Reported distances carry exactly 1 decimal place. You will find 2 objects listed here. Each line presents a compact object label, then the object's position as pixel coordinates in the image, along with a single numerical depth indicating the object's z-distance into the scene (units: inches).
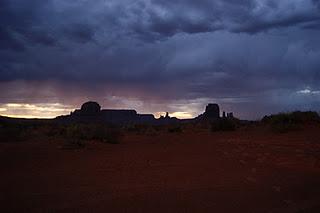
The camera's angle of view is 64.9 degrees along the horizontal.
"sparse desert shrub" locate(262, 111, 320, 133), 838.1
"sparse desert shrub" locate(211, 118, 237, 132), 883.9
